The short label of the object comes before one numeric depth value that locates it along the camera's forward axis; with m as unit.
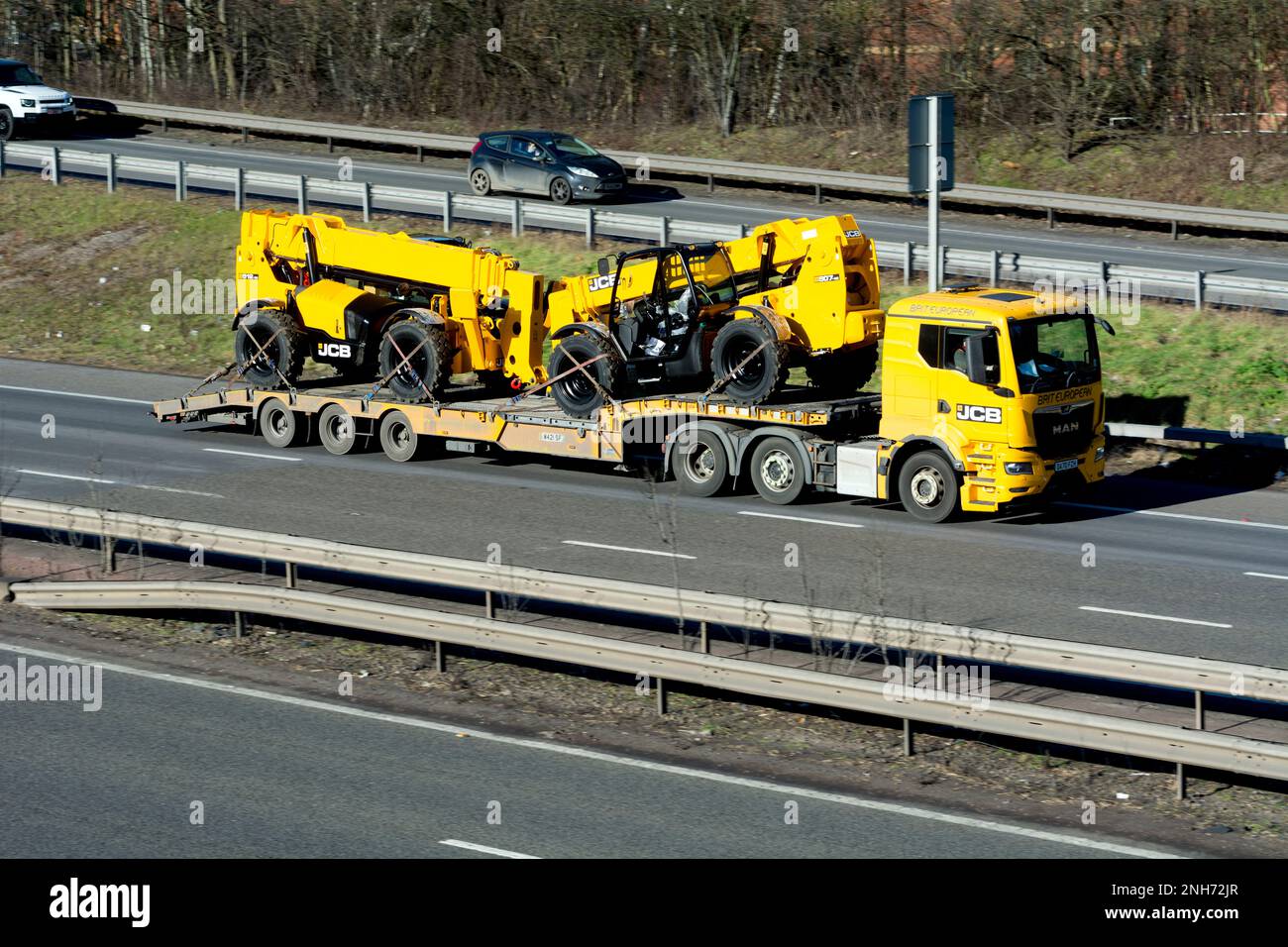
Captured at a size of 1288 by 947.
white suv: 41.66
